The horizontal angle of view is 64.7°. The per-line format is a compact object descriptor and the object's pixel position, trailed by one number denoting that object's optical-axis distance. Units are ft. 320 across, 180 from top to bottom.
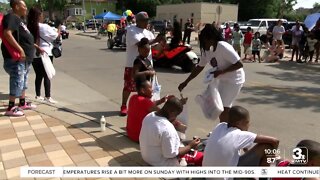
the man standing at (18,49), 12.66
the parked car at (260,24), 63.75
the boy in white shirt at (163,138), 8.57
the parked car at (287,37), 49.32
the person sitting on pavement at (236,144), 7.45
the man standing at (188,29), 47.53
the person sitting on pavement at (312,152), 6.57
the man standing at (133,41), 13.26
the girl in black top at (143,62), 12.51
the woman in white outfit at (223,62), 10.56
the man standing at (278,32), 37.53
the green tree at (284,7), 155.43
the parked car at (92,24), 116.88
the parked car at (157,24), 93.80
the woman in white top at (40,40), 15.42
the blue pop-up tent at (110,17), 100.41
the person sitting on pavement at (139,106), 10.56
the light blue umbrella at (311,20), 40.10
